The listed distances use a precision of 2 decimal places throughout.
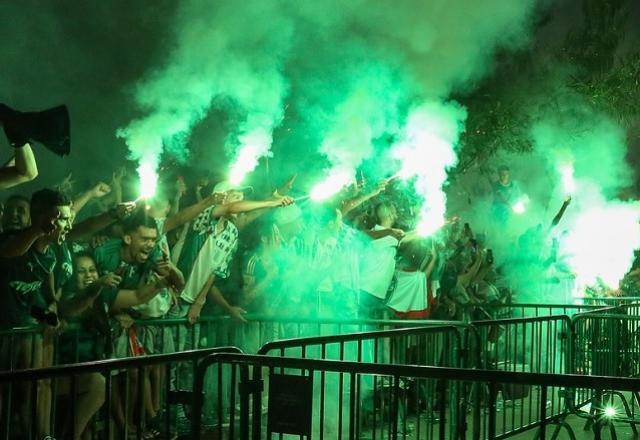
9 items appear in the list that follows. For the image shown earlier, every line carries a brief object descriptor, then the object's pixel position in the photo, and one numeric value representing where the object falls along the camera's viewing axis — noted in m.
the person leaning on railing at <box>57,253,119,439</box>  6.34
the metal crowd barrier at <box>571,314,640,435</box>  9.22
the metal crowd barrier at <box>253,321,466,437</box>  6.34
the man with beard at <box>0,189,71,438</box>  5.76
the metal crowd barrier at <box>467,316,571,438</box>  7.38
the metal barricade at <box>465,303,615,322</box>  10.62
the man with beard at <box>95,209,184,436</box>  6.77
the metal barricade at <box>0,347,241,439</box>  4.21
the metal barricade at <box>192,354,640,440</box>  3.87
